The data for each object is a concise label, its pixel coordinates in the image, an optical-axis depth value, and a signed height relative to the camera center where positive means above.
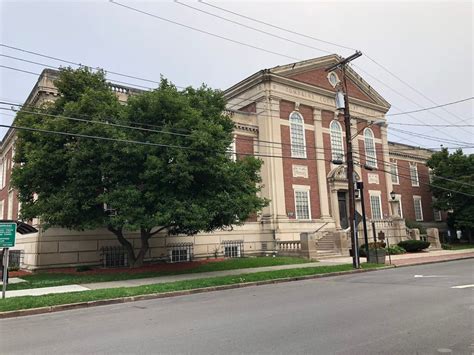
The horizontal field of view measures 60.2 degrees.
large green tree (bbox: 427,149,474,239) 38.69 +4.97
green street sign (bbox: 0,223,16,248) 12.04 +0.61
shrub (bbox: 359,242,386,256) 25.58 -0.36
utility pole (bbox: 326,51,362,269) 19.77 +3.04
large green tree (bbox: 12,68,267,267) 15.84 +3.24
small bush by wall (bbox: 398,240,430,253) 29.98 -0.42
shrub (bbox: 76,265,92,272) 20.08 -0.79
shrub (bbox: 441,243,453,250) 33.43 -0.74
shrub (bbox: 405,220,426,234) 36.95 +1.27
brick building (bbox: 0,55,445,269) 24.64 +6.13
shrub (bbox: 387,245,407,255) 28.65 -0.71
